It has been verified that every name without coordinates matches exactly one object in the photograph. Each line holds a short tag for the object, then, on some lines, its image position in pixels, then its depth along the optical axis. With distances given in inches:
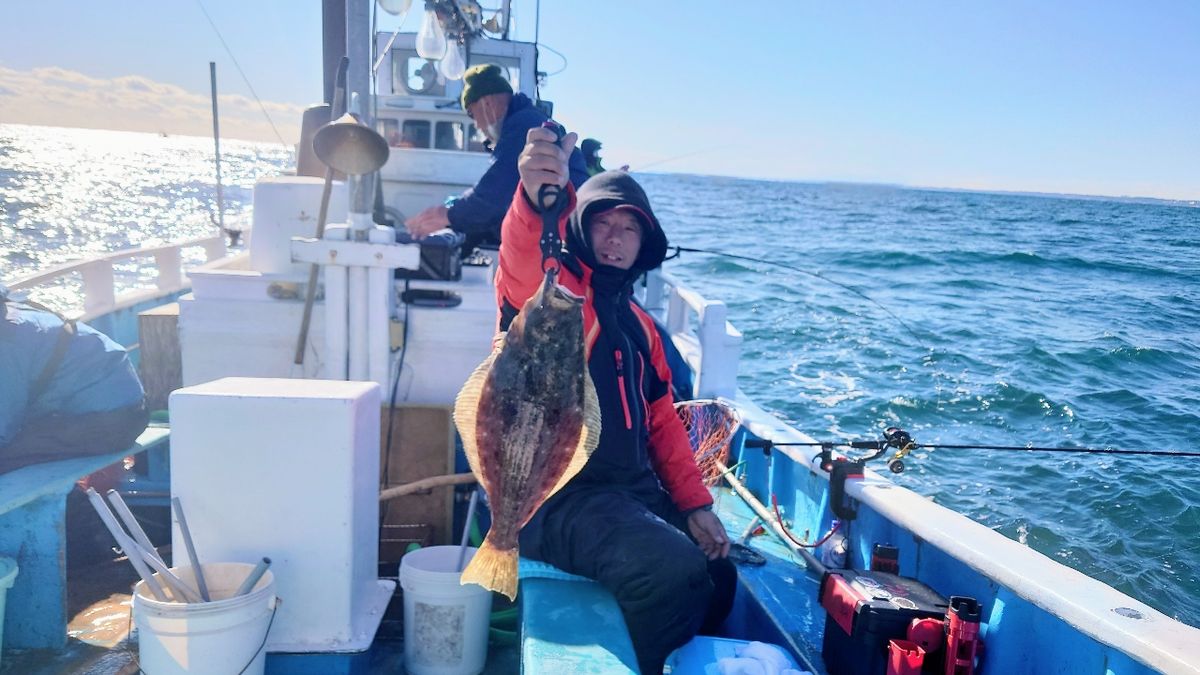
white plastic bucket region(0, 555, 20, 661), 121.9
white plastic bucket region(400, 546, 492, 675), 124.7
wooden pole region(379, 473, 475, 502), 148.9
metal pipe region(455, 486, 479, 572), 129.3
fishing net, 189.8
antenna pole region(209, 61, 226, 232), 325.7
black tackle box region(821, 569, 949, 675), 107.7
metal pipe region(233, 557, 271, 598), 108.5
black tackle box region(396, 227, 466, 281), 174.1
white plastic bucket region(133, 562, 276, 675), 100.6
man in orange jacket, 109.2
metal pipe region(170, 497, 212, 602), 109.2
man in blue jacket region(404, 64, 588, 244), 163.3
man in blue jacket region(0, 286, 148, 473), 149.6
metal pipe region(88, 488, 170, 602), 97.7
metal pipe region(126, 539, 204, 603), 102.7
